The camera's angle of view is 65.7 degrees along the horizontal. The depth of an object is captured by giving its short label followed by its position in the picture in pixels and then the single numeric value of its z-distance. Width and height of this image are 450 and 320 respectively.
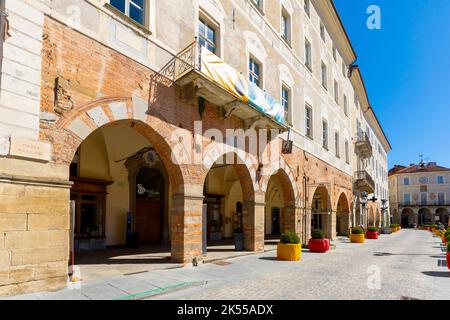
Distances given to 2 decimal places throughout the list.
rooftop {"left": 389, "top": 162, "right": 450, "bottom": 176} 72.50
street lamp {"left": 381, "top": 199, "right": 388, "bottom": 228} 49.42
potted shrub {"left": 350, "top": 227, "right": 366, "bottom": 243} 21.59
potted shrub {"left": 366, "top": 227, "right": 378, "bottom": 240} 26.17
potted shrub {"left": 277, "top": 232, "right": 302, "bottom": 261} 12.19
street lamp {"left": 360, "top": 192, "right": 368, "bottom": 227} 32.02
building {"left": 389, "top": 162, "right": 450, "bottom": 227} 70.75
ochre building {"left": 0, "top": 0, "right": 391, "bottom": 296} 6.45
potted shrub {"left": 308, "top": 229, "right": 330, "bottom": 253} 15.10
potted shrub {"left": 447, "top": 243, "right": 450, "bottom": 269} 10.38
